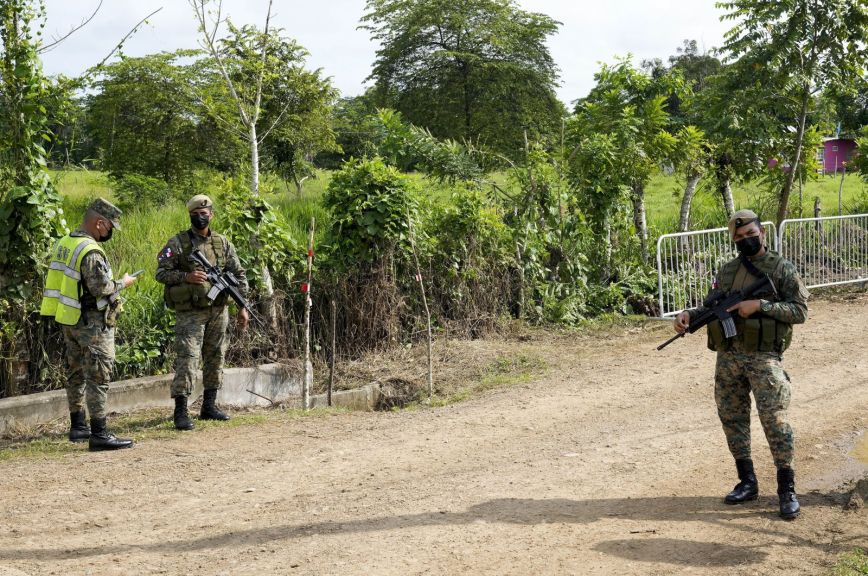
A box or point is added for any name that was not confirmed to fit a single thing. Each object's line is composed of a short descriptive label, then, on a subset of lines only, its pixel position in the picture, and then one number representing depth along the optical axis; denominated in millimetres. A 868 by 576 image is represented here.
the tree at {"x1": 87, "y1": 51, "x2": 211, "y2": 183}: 20344
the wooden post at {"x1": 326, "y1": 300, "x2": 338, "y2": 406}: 8545
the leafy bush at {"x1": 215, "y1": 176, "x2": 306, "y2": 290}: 9477
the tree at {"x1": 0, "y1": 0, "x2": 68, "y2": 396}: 7902
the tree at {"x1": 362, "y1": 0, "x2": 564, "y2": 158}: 27562
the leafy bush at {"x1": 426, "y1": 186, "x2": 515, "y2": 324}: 11141
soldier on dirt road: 5266
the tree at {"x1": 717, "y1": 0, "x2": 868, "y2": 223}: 13797
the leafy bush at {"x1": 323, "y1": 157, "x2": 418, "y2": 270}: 10320
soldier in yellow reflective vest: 6785
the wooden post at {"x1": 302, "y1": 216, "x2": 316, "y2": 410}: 8320
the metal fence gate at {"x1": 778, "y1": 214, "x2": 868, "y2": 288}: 13672
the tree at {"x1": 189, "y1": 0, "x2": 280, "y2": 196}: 9695
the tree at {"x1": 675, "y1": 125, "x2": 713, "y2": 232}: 14055
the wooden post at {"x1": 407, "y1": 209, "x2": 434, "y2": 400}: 9062
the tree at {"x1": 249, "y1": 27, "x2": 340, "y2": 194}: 15812
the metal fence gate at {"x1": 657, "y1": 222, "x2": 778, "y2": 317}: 12414
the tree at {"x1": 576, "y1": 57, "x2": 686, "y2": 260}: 13117
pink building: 41594
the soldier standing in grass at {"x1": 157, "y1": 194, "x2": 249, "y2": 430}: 7469
